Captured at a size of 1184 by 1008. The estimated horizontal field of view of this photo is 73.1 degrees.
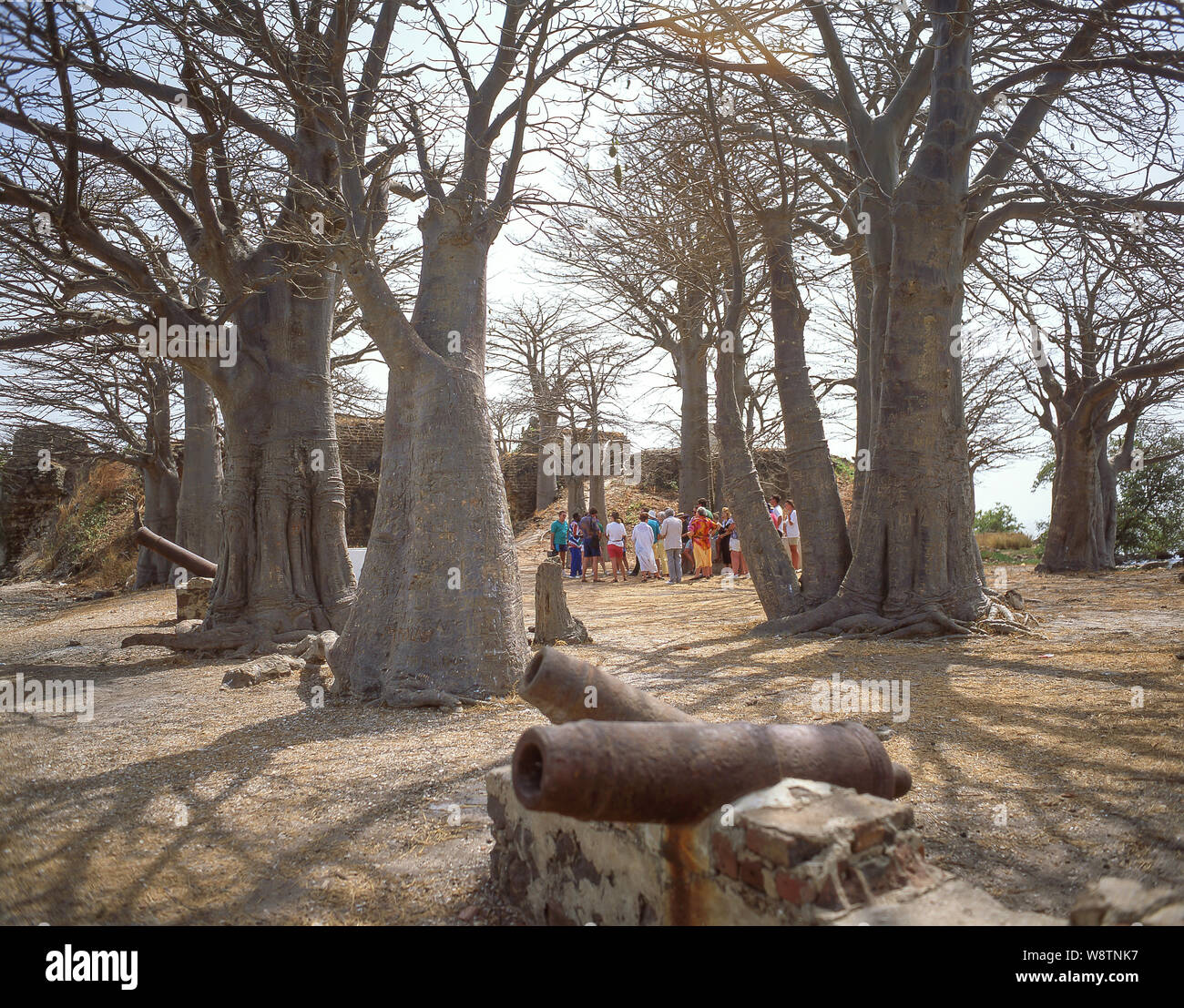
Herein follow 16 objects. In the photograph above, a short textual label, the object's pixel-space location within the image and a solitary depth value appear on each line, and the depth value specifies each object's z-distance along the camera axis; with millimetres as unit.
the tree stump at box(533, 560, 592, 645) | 8984
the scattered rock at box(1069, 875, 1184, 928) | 1898
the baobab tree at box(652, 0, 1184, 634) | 8258
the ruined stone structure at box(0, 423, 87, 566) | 27219
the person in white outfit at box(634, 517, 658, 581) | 19278
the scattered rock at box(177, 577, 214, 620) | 11555
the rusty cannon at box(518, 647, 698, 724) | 2760
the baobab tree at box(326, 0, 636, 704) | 6199
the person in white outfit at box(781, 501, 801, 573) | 15766
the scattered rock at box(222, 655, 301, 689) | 7156
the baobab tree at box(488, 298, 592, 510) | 26594
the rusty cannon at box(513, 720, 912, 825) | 2117
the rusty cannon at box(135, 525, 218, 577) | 11242
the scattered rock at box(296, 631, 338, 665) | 8164
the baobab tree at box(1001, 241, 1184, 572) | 16453
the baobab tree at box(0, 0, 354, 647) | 7715
